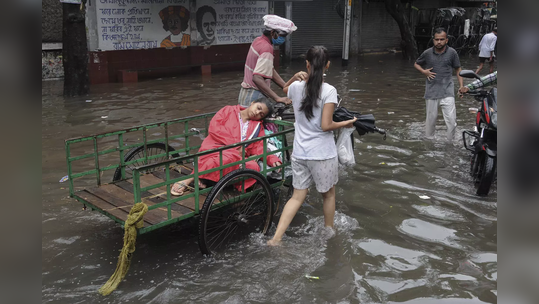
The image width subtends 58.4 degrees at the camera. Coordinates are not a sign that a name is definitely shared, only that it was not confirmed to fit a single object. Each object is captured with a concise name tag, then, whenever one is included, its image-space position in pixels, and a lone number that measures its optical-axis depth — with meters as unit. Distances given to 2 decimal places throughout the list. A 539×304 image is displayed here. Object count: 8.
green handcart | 3.70
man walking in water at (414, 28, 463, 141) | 6.89
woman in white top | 3.95
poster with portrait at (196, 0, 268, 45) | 15.01
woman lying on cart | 4.52
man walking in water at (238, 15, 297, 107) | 4.93
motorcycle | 5.08
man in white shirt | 13.18
